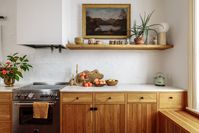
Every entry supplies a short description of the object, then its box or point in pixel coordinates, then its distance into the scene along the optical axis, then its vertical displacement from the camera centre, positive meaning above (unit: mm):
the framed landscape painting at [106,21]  2949 +745
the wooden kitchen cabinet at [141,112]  2357 -632
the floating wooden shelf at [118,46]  2658 +292
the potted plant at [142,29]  2744 +592
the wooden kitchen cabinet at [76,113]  2344 -639
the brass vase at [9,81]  2630 -243
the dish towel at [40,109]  2283 -573
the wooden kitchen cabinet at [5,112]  2348 -632
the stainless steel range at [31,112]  2338 -628
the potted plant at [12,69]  2612 -63
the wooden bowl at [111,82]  2723 -259
